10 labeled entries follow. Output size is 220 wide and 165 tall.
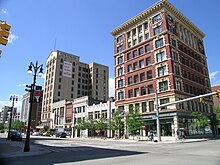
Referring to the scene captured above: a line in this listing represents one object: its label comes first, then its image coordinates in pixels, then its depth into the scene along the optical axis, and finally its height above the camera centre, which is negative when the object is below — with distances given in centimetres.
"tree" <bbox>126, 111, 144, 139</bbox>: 3909 -4
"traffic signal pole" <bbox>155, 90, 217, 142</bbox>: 3152 -67
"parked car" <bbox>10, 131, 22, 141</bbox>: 3596 -267
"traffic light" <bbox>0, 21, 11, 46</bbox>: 1062 +493
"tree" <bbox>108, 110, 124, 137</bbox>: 4506 -28
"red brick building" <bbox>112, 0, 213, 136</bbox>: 3941 +1329
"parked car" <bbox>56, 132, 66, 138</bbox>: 6056 -411
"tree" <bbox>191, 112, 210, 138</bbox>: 3806 +37
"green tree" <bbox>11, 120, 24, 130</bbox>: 10789 -183
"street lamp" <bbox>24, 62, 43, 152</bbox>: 1880 +486
